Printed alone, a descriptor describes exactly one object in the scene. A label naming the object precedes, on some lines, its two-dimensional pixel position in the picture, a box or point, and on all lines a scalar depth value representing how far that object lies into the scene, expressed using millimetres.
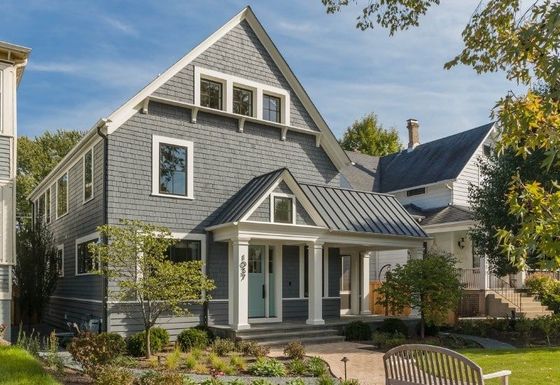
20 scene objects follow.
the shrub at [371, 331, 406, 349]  14398
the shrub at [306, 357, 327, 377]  10828
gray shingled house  15234
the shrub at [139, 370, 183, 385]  7699
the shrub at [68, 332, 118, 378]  8844
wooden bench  6404
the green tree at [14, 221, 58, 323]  20641
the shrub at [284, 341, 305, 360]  12375
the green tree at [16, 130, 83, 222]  39438
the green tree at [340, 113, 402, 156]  45719
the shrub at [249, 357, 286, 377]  10758
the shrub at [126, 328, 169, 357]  13539
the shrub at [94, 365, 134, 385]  7523
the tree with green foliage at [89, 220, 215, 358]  13023
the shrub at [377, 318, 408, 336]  16483
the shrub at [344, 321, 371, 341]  16047
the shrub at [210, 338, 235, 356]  13219
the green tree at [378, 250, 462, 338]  15477
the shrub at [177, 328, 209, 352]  14430
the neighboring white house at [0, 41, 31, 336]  13875
